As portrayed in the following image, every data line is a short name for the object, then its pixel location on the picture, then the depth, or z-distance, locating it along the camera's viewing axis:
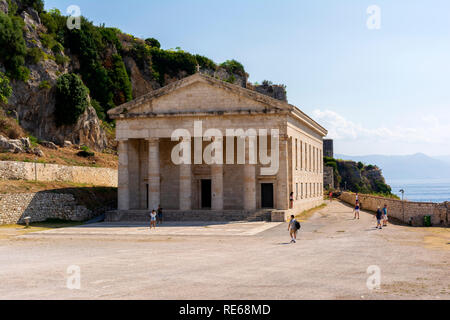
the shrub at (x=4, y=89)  59.88
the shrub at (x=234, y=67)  120.16
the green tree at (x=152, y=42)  115.98
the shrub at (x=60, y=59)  72.50
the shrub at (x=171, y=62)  101.81
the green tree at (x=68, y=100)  67.56
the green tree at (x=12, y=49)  62.78
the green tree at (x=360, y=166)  145.50
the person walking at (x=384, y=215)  35.91
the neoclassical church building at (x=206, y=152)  42.31
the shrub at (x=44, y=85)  65.81
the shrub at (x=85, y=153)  65.00
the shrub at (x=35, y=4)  73.16
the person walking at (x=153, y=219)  36.38
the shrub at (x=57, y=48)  73.46
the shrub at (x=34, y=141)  58.69
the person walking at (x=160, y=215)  41.44
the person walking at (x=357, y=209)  41.99
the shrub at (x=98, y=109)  79.94
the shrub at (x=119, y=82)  87.69
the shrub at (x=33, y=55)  66.19
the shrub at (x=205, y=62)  110.84
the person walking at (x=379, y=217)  34.62
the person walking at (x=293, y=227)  27.56
